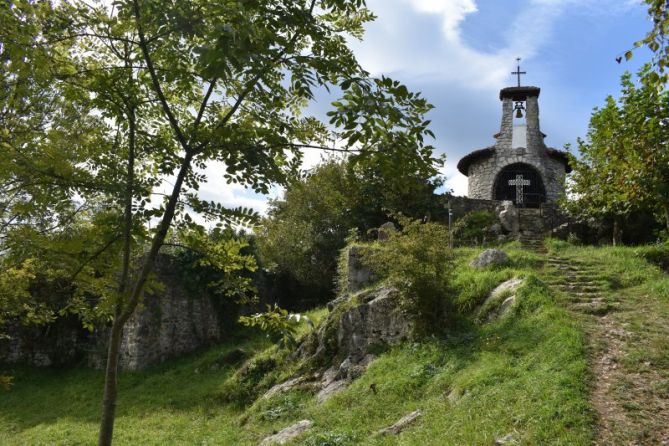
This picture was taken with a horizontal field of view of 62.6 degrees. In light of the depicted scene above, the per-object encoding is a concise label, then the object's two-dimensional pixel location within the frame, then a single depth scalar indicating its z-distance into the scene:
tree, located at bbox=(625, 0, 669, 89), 3.66
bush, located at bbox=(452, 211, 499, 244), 16.88
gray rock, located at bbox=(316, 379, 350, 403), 9.45
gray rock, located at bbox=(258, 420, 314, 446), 7.88
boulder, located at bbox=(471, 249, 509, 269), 11.77
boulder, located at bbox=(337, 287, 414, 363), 10.41
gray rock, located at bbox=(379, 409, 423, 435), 7.03
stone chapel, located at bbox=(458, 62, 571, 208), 23.86
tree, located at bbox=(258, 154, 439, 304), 17.95
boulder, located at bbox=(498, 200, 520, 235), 17.22
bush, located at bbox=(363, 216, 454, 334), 9.80
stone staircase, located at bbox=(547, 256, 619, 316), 9.38
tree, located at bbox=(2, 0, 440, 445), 3.20
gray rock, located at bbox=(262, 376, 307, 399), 10.54
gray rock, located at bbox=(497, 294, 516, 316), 9.44
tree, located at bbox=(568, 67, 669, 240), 9.34
